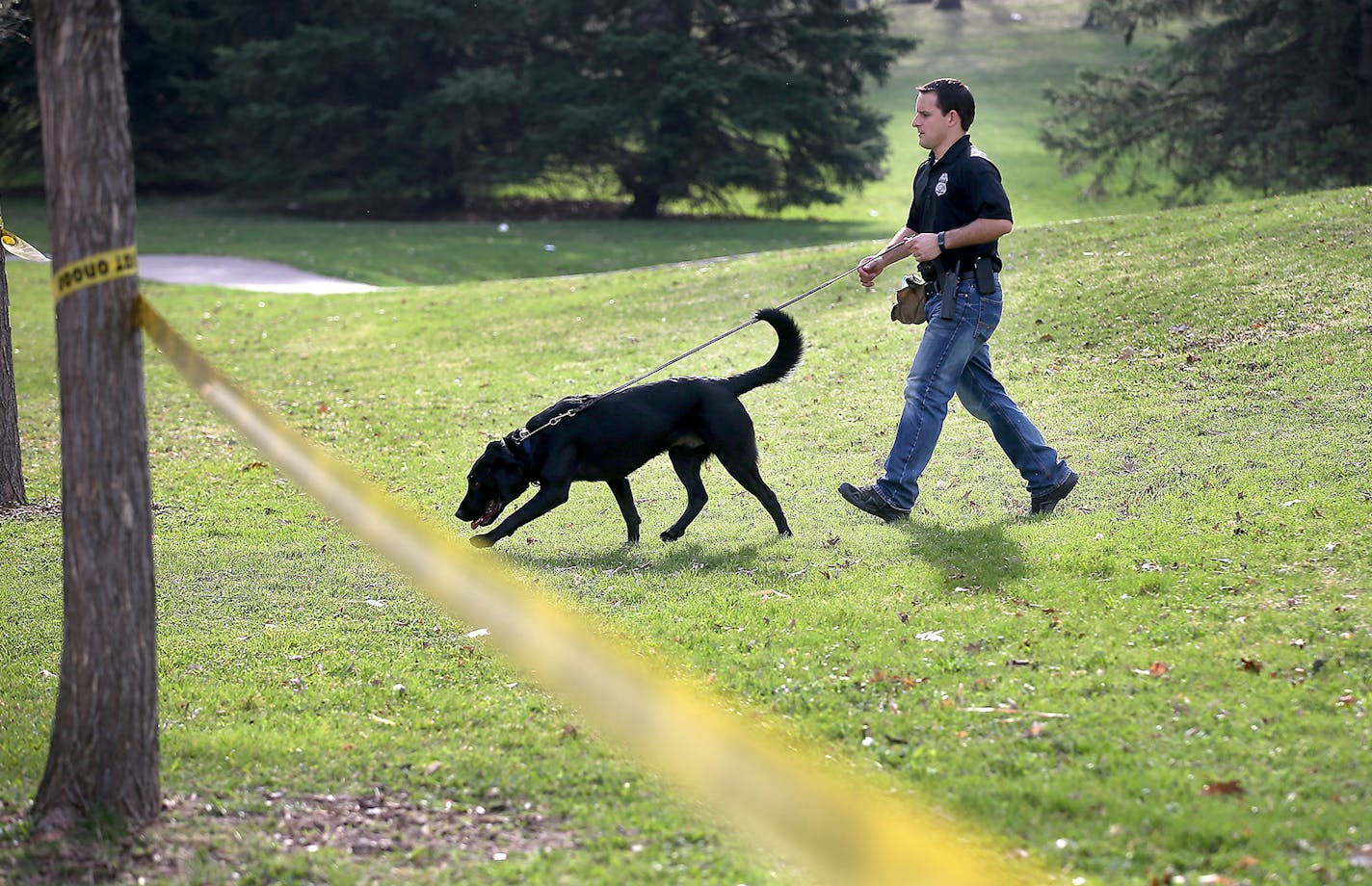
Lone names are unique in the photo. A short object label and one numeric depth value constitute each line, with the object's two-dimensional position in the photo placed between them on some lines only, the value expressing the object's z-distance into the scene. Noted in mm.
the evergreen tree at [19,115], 65000
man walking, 14219
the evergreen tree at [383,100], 62625
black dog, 15031
